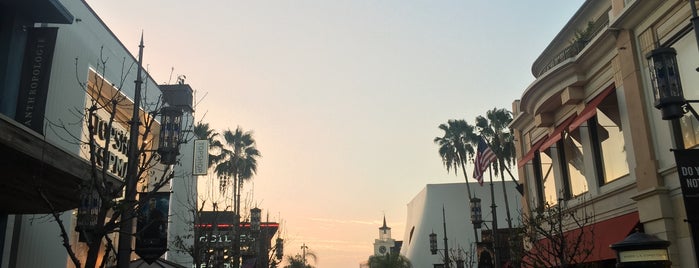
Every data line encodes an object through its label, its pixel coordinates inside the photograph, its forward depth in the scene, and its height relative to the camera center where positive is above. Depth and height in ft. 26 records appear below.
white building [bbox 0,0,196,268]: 43.16 +16.00
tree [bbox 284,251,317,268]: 278.46 +4.66
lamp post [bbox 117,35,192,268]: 37.32 +9.02
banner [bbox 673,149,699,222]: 34.53 +4.65
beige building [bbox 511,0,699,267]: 51.13 +14.82
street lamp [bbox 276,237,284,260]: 151.49 +6.01
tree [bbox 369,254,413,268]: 238.27 +2.46
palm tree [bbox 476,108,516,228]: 168.95 +37.40
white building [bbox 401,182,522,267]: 250.57 +22.06
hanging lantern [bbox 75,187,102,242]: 36.86 +4.29
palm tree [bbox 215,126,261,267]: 154.61 +30.74
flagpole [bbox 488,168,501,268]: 91.76 +2.92
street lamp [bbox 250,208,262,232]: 118.42 +10.83
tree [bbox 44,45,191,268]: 33.12 +4.30
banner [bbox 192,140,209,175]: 113.60 +22.62
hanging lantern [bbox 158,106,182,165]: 45.57 +11.21
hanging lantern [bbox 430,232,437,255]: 161.58 +5.78
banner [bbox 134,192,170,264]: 46.85 +3.18
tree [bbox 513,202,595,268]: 59.65 +3.56
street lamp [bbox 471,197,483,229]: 110.22 +9.87
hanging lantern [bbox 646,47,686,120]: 31.24 +9.40
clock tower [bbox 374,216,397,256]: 456.69 +21.93
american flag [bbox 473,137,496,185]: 91.20 +16.45
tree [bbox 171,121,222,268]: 78.25 +33.08
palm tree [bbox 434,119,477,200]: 194.39 +39.56
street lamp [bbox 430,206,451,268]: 161.64 +6.32
